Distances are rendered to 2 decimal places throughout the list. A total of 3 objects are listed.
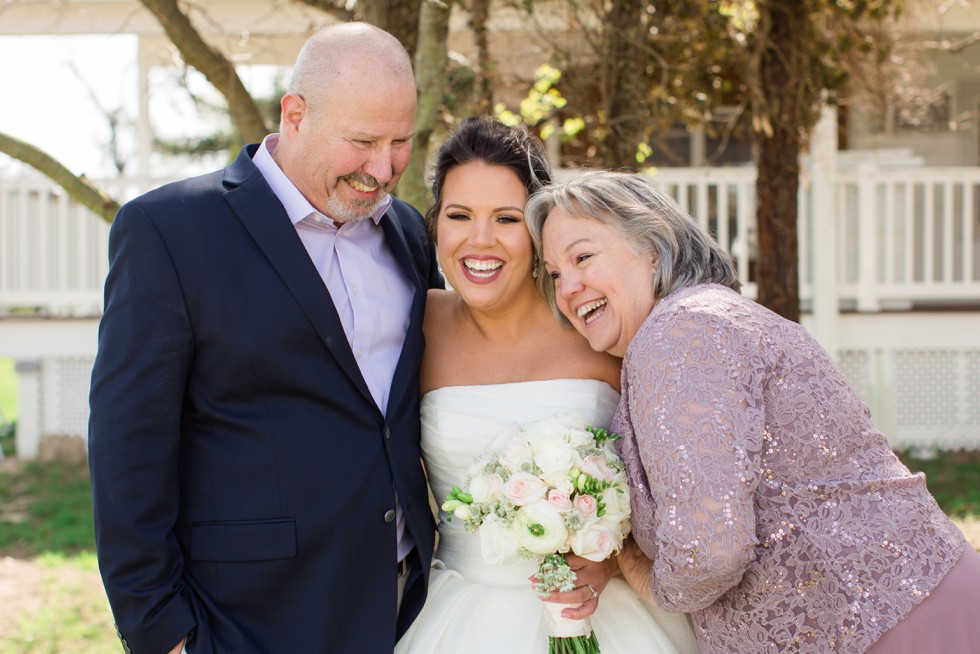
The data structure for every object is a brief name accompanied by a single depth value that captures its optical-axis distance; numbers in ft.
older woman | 8.03
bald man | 8.58
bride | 10.51
